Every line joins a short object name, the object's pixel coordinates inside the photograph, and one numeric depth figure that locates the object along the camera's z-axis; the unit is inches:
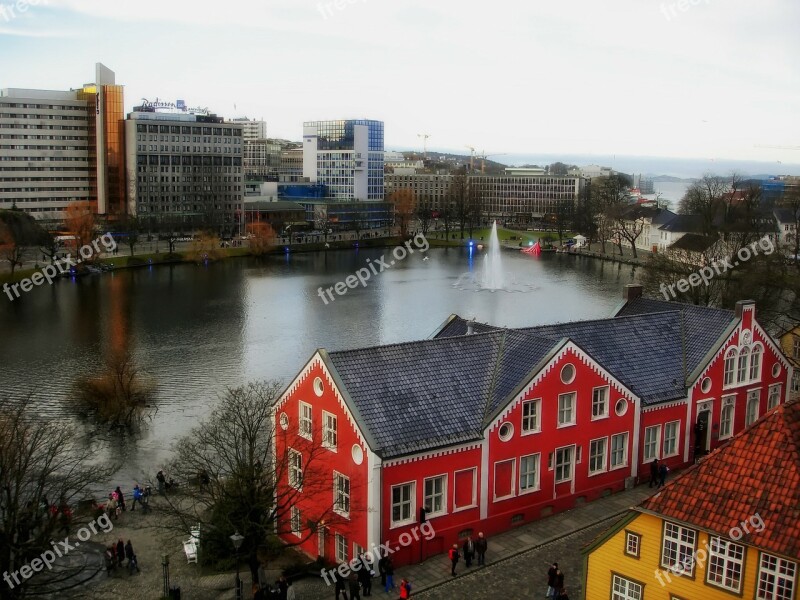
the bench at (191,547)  1288.1
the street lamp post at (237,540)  1019.3
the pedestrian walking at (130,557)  1259.7
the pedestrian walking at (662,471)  1486.2
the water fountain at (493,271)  4473.4
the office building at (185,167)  6560.0
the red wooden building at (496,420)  1237.7
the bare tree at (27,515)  1070.4
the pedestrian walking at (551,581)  1095.6
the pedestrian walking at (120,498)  1492.4
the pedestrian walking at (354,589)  1112.2
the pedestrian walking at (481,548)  1224.2
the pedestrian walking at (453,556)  1195.3
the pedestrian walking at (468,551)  1214.9
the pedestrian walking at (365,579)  1146.7
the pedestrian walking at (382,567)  1174.2
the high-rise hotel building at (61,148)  6510.8
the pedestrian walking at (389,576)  1167.0
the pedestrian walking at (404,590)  1099.9
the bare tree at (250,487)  1211.2
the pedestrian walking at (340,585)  1131.3
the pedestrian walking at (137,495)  1521.9
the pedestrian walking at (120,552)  1272.1
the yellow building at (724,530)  831.1
